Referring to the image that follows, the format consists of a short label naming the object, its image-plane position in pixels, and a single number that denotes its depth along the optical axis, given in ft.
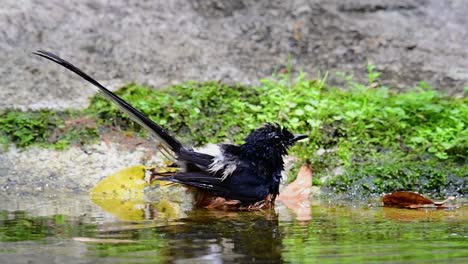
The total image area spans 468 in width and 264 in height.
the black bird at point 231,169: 37.19
